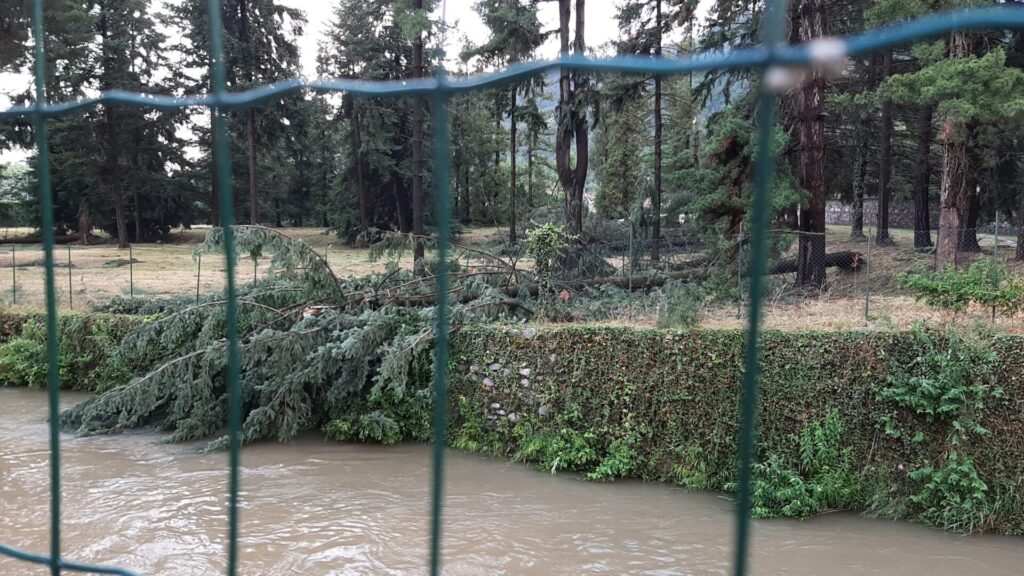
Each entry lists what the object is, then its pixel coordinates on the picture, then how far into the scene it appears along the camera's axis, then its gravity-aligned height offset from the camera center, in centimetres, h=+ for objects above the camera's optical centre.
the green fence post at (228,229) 152 +3
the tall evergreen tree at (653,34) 1670 +509
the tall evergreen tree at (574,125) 1583 +271
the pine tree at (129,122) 2242 +409
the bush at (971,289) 711 -56
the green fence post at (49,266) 182 -7
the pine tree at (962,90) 927 +206
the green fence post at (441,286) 135 -9
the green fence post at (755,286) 108 -8
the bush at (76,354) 1074 -182
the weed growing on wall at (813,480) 673 -244
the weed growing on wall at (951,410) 630 -164
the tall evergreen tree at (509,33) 1512 +467
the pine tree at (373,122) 2123 +391
